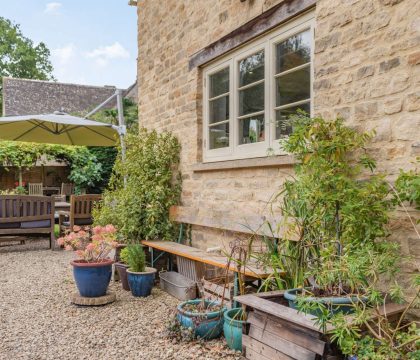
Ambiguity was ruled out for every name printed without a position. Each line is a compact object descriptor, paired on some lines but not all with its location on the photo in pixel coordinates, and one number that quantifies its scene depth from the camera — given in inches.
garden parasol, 291.1
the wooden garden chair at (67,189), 629.6
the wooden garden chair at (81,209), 340.2
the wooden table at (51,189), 615.2
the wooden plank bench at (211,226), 153.3
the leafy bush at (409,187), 104.7
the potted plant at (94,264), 186.1
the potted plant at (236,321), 135.0
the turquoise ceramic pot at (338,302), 104.0
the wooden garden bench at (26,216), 319.6
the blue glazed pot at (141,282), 198.2
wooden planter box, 102.7
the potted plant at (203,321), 145.6
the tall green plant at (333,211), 109.4
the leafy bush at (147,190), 234.8
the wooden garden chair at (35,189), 597.9
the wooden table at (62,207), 386.8
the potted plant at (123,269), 212.4
